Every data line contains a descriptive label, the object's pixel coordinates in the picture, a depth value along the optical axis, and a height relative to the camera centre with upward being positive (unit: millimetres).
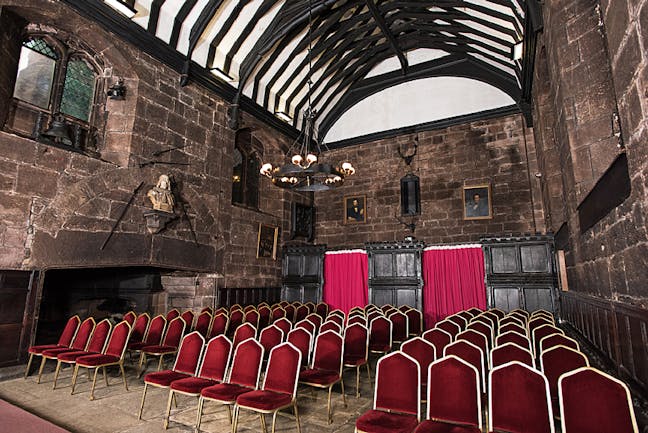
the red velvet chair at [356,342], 4344 -812
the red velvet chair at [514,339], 3535 -616
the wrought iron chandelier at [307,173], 5918 +1837
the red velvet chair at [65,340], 4512 -912
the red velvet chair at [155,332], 5129 -847
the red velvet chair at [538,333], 4098 -628
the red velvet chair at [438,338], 3920 -666
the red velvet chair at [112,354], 3881 -944
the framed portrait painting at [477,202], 9578 +2067
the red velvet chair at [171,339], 4715 -900
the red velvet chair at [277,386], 2738 -949
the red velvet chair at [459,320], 5222 -631
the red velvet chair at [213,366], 3176 -866
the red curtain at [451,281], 8117 -73
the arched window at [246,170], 9664 +2950
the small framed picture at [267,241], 9453 +930
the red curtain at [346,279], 9320 -71
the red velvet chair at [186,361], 3387 -865
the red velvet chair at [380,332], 4957 -776
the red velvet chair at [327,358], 3583 -869
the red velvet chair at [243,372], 2994 -876
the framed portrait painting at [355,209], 11320 +2172
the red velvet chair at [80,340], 4389 -879
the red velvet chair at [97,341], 4236 -849
